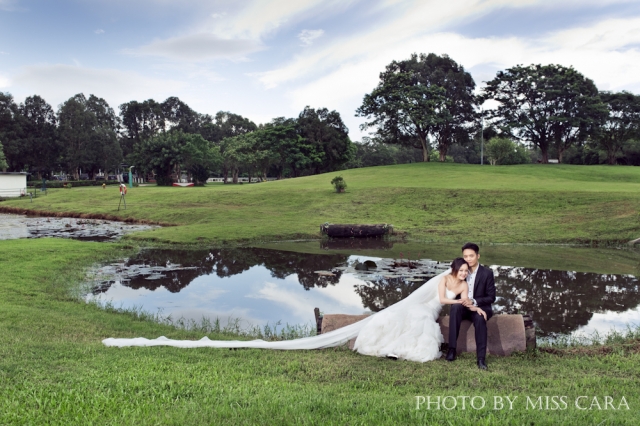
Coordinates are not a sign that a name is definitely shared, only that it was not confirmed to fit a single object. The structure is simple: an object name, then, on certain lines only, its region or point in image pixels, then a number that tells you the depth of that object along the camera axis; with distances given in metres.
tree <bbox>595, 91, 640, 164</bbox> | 68.38
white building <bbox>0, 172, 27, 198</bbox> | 58.25
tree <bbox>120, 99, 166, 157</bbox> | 104.06
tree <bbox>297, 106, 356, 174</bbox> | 81.12
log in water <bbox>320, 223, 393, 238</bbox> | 26.44
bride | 7.61
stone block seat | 7.93
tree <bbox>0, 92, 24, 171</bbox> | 79.31
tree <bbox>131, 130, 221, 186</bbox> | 72.12
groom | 7.48
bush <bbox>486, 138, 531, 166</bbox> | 85.88
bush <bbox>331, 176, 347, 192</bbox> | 41.28
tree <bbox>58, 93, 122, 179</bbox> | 84.97
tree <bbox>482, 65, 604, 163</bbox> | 64.50
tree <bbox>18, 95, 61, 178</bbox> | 83.44
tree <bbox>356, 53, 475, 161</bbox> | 65.56
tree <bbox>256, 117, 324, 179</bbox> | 77.25
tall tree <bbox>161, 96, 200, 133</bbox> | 116.50
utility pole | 71.69
